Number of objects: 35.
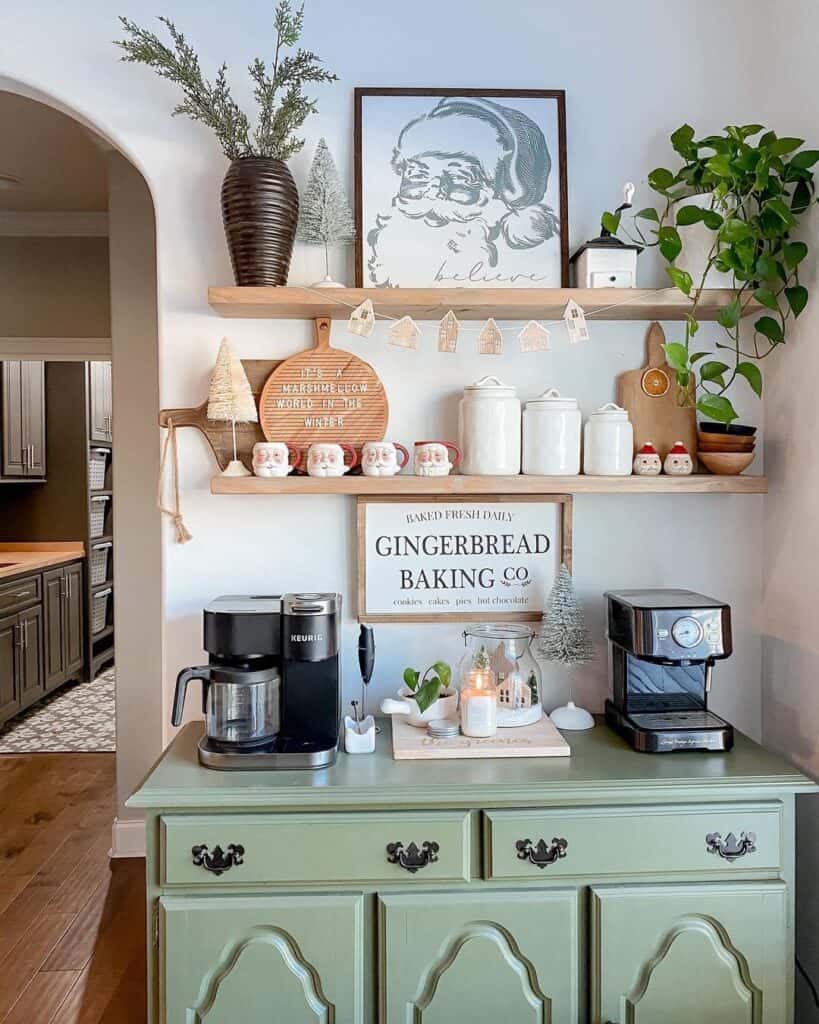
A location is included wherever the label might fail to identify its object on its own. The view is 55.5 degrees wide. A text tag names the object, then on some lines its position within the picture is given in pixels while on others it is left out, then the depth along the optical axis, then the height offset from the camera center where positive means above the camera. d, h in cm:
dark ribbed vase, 181 +67
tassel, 200 +5
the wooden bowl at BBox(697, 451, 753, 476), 191 +9
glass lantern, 187 -41
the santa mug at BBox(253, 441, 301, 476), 187 +10
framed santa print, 199 +82
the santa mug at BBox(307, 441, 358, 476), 188 +10
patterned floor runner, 432 -135
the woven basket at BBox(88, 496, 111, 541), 606 -12
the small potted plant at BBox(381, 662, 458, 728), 182 -48
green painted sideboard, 154 -80
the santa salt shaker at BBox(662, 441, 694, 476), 193 +9
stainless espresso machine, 175 -41
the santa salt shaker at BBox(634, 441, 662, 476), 192 +9
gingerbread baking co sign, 203 -15
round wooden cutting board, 200 +26
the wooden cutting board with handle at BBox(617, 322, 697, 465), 203 +23
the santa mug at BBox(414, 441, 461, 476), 188 +10
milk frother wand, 188 -37
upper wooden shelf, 183 +48
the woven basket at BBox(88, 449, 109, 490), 609 +27
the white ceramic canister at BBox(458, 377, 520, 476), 191 +17
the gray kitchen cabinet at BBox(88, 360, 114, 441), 604 +80
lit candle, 177 -49
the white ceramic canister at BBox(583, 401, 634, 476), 192 +14
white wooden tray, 170 -54
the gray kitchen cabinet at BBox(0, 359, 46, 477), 521 +59
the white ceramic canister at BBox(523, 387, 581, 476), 193 +16
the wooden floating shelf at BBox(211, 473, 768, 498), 185 +4
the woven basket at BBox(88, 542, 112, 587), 611 -49
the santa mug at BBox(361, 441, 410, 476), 189 +10
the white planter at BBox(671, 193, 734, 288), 189 +61
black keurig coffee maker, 167 -40
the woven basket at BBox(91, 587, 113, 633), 620 -88
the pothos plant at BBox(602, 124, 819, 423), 176 +64
